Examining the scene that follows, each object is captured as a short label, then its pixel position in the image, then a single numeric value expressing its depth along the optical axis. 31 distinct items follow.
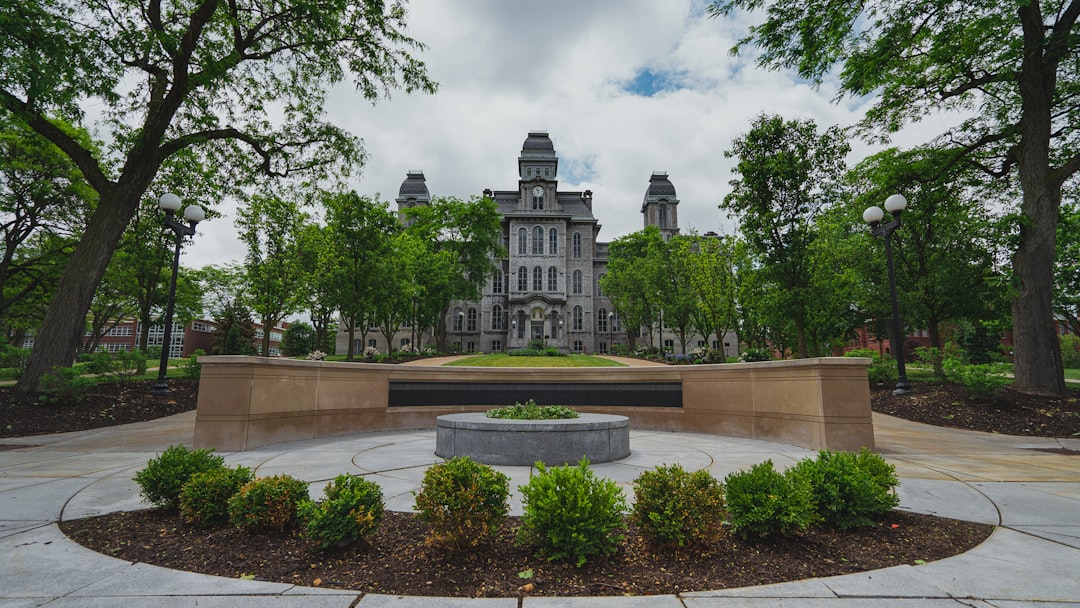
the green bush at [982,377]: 12.24
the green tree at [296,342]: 58.62
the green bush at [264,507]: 3.84
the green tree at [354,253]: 26.23
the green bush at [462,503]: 3.45
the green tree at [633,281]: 38.03
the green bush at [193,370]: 17.63
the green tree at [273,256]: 27.88
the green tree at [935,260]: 18.14
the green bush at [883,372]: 18.45
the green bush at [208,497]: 4.07
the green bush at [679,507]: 3.51
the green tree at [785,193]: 18.38
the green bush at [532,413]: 7.64
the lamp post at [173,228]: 10.07
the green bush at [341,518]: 3.45
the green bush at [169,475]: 4.36
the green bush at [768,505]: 3.68
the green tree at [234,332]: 42.09
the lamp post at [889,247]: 9.94
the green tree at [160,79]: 10.99
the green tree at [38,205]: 20.95
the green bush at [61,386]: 12.04
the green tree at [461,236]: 41.62
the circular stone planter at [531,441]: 6.80
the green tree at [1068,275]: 29.00
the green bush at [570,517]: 3.34
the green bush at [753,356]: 17.52
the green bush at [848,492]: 4.05
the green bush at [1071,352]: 38.44
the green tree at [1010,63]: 12.89
